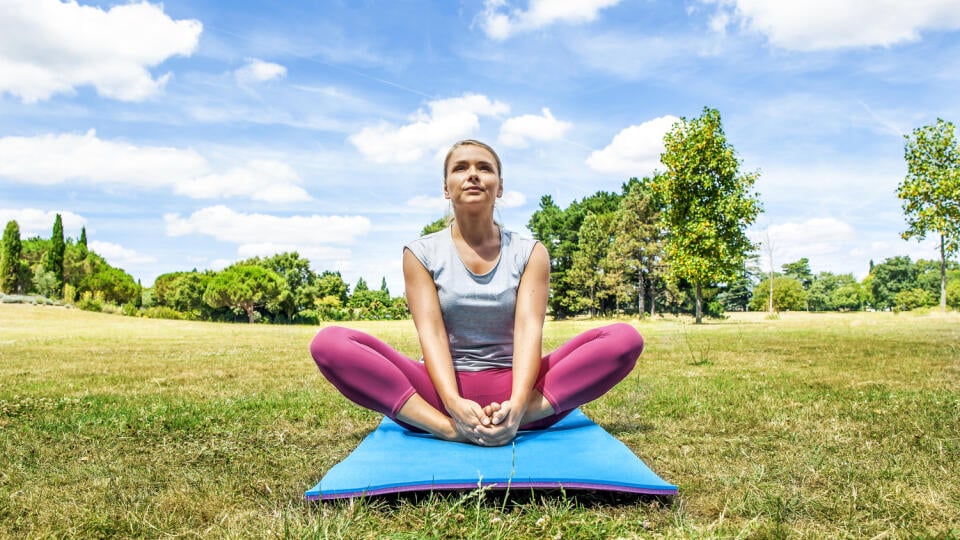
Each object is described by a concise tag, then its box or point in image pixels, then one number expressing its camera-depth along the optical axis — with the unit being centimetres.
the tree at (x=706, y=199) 2814
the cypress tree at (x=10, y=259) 5038
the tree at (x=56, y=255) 5616
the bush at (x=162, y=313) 4145
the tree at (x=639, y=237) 4231
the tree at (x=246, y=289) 4403
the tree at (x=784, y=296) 7281
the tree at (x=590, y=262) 4612
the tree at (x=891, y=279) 7938
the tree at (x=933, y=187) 2552
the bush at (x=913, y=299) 6944
